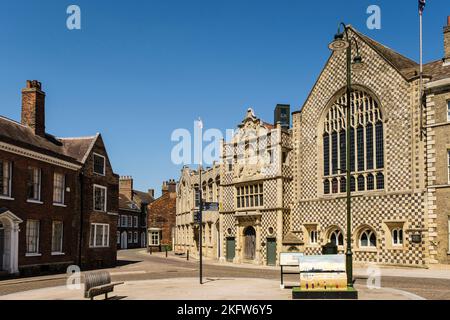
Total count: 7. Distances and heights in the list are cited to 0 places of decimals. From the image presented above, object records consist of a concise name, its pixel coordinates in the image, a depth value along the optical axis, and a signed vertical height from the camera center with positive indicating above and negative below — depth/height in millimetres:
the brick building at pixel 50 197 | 26859 +760
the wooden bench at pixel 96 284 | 15446 -2374
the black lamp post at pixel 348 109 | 18500 +3814
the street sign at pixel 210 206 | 22291 +186
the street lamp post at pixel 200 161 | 22419 +2198
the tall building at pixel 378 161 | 29891 +3211
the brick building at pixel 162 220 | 67188 -1311
